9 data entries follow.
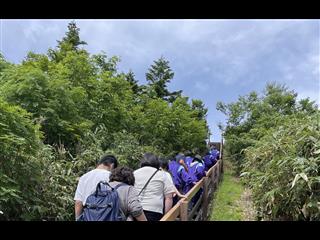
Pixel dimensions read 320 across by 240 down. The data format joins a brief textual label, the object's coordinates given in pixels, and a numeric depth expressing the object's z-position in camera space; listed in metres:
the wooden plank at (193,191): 3.20
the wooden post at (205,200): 5.18
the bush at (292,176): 3.31
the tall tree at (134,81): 18.19
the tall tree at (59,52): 10.04
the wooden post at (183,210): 2.74
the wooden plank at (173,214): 2.20
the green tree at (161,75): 23.49
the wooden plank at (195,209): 3.64
